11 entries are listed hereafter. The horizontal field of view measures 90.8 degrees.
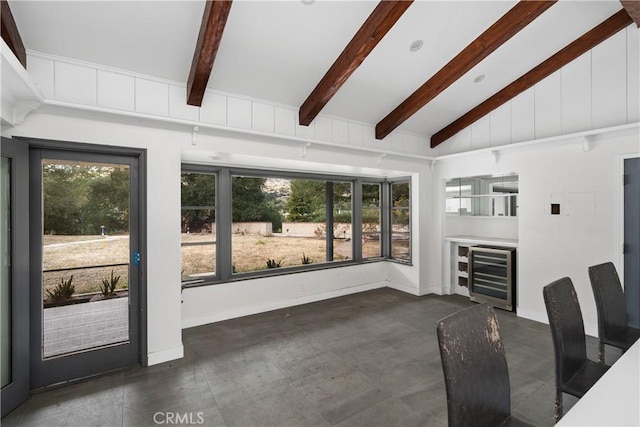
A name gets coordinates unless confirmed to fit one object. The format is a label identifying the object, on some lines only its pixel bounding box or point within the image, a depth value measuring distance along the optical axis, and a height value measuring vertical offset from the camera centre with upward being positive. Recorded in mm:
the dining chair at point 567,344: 1729 -770
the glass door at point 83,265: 2617 -464
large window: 4207 -172
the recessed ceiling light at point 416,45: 3161 +1688
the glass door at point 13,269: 2319 -421
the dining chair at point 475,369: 1205 -651
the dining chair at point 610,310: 2186 -718
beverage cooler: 4441 -948
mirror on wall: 4820 +255
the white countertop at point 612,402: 1059 -702
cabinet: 5199 -926
